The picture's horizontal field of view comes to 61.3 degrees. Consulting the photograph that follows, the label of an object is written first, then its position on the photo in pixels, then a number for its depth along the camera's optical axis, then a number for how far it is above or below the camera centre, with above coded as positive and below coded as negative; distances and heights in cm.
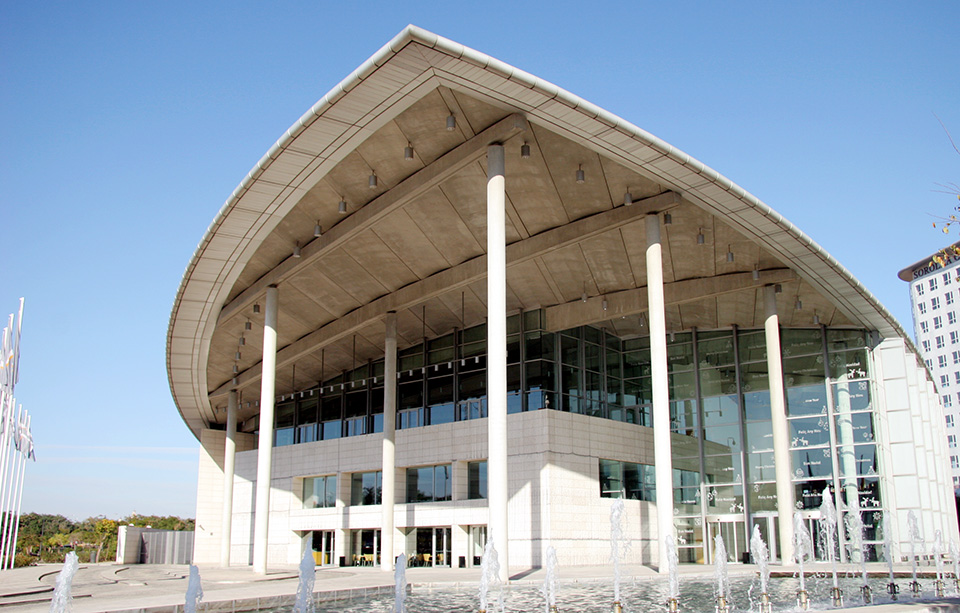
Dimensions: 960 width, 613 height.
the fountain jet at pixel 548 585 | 1241 -182
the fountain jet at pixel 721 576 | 1581 -208
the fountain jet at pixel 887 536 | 2510 -194
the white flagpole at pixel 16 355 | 3083 +486
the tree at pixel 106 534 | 5372 -342
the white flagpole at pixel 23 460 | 3498 +101
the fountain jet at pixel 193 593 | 1108 -149
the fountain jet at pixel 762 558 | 1232 -201
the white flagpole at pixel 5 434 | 3064 +192
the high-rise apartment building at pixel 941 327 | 8288 +1527
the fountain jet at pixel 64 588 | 1026 -133
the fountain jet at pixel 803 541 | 2337 -206
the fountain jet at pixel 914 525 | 2472 -157
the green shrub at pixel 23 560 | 4014 -380
